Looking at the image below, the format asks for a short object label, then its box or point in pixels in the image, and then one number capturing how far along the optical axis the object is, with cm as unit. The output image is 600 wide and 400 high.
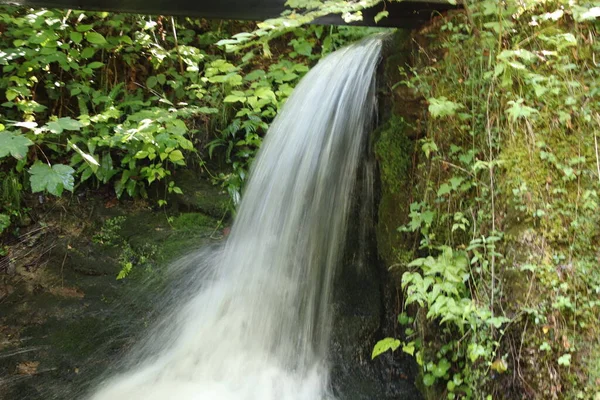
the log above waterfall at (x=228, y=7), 284
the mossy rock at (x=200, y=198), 464
